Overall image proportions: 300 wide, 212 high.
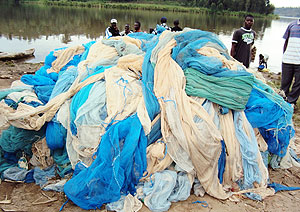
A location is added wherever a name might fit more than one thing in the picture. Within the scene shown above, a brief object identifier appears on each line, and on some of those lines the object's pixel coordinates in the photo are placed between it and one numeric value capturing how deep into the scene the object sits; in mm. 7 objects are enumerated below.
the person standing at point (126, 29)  7547
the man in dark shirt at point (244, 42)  4707
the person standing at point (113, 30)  6836
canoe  8242
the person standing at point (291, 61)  4684
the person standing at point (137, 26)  6895
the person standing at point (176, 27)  7726
